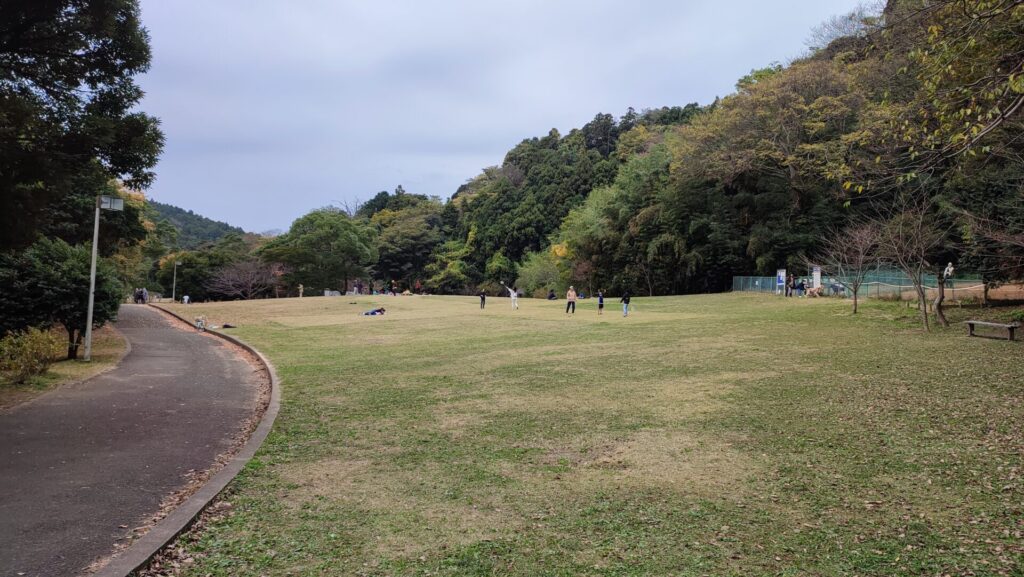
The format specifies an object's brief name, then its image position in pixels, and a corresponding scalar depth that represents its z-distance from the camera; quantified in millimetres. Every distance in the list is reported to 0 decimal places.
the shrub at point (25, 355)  9570
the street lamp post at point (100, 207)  11992
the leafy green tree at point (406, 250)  77938
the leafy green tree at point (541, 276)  58969
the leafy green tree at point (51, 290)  12023
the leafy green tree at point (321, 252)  59619
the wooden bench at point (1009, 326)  12171
